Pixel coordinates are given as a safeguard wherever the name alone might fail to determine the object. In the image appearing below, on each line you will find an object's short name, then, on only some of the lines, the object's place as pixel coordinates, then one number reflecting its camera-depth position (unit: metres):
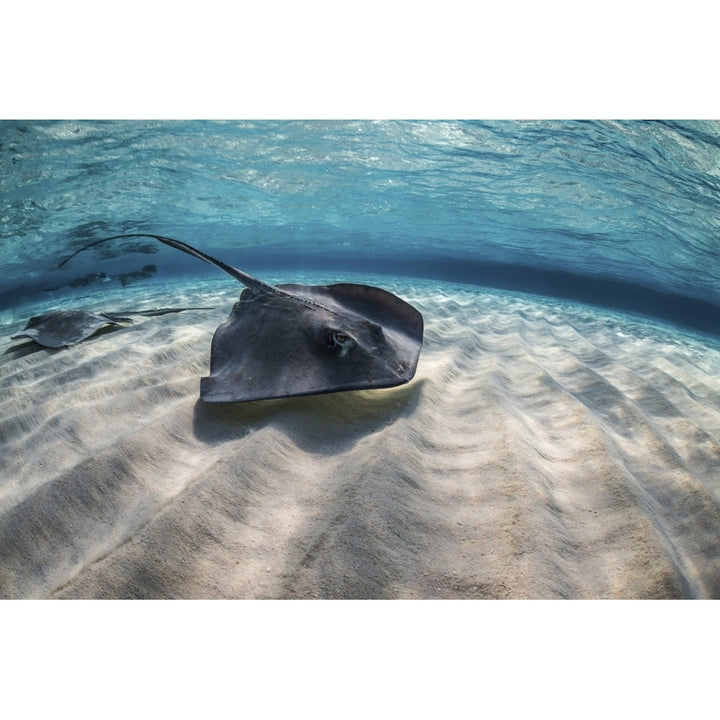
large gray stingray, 2.59
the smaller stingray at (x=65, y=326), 5.23
